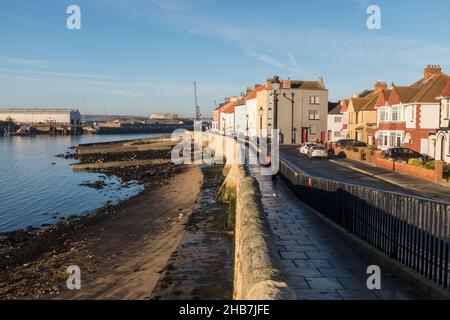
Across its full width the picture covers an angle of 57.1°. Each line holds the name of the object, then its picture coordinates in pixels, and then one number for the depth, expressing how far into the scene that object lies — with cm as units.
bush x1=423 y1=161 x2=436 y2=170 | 2841
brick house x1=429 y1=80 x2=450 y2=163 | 3331
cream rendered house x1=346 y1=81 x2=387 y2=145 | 5594
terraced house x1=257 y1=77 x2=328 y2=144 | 6444
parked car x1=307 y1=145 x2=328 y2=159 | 4212
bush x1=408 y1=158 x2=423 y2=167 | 2984
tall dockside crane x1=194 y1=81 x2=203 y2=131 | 16255
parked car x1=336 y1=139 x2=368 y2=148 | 5053
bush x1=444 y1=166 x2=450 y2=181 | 2683
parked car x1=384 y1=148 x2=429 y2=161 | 3415
